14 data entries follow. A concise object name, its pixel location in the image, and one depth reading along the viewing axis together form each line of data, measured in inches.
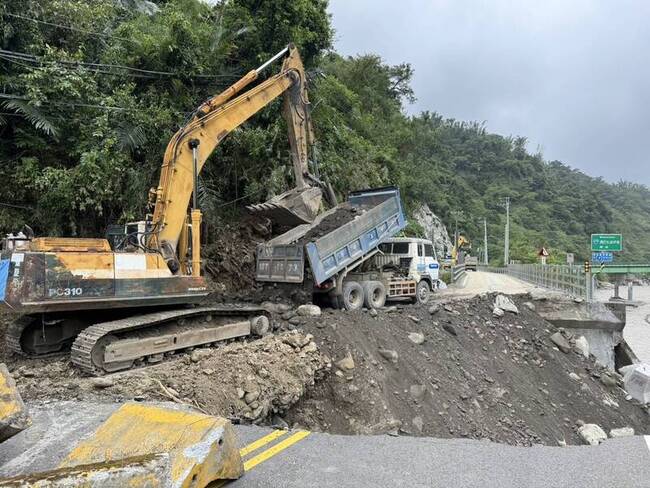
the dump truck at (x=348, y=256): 413.1
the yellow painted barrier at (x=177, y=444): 120.8
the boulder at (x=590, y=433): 311.6
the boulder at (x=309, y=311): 381.7
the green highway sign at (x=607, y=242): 796.0
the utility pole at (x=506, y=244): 2113.9
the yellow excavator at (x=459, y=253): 1391.5
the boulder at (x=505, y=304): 496.1
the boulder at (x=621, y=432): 308.7
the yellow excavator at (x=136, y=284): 247.4
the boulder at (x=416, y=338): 376.7
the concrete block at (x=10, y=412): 129.3
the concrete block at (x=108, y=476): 98.7
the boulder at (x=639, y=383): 419.5
